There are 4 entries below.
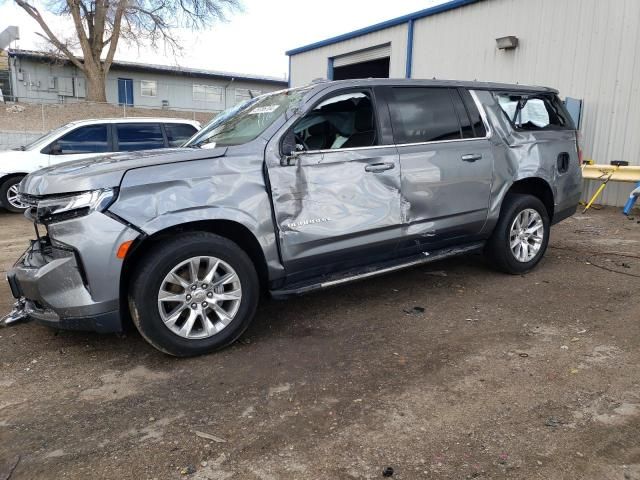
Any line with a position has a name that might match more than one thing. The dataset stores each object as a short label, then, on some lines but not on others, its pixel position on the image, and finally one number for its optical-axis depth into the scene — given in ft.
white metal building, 30.86
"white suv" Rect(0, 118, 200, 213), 30.58
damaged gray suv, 10.50
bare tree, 82.99
